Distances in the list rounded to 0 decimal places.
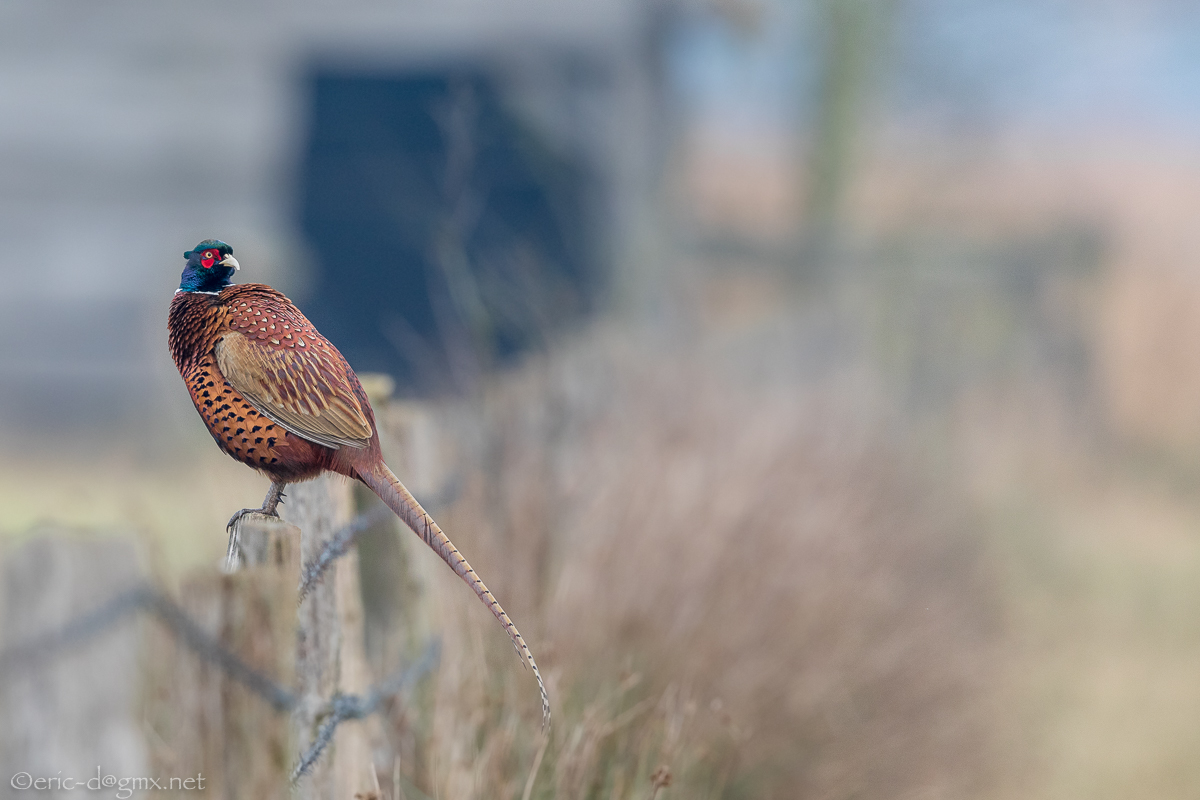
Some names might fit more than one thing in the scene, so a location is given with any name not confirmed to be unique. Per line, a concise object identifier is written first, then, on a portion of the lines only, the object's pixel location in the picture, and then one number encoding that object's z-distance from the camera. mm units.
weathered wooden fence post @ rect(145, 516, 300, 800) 26917
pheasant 25783
